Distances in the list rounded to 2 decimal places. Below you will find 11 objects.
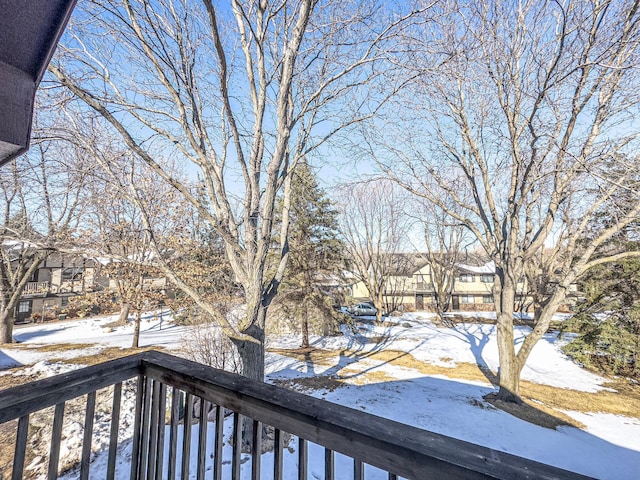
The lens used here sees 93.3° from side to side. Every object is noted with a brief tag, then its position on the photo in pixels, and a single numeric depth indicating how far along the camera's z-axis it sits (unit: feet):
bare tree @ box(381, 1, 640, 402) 15.74
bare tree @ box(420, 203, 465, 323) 55.21
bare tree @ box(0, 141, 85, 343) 15.43
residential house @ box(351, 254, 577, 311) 86.33
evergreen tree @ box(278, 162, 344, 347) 36.55
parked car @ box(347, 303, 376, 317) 66.80
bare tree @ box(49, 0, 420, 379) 12.36
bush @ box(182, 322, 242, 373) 21.71
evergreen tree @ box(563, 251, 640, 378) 29.50
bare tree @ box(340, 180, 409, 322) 51.72
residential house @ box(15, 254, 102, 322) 58.18
